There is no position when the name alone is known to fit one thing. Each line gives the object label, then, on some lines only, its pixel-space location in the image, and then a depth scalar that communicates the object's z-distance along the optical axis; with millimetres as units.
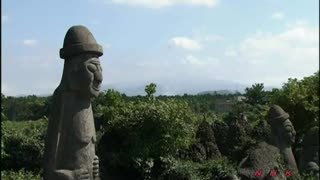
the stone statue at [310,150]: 16609
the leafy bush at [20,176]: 15194
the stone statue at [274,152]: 13234
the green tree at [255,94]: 31094
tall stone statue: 7801
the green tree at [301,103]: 22375
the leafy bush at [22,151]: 18406
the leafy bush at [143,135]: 15477
